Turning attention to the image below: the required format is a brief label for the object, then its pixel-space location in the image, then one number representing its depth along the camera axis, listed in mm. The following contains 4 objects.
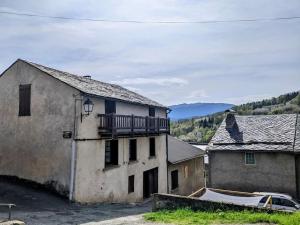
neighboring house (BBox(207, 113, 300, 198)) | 26203
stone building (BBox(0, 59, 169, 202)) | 18172
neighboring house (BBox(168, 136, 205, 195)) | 30406
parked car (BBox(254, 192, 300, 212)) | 18938
